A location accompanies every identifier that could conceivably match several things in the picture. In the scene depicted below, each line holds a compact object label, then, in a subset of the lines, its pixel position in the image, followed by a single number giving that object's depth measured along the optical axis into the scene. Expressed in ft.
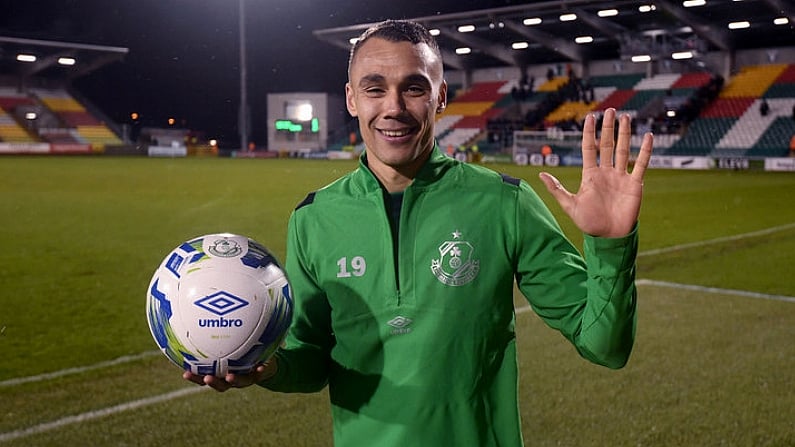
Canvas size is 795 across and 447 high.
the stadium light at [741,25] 106.93
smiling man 6.58
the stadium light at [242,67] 122.27
